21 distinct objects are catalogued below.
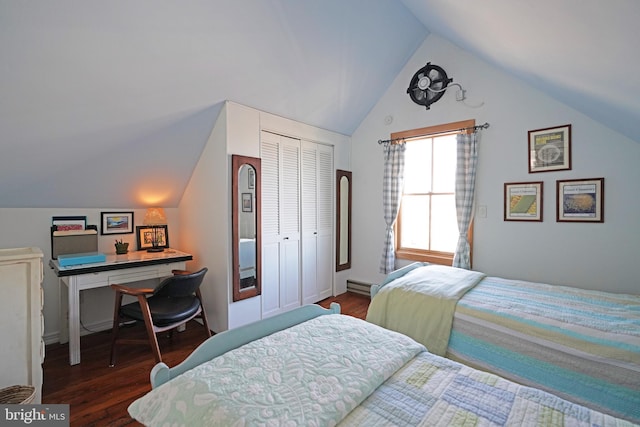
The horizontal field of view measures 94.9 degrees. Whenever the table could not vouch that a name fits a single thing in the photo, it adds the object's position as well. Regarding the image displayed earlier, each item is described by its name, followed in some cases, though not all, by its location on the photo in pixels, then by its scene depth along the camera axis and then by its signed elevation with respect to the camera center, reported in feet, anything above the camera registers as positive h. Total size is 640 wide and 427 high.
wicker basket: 5.10 -3.28
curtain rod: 10.31 +2.94
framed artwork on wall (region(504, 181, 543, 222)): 9.50 +0.28
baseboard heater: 13.44 -3.60
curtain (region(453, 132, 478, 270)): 10.45 +0.77
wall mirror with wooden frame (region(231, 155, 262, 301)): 9.29 -0.52
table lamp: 10.55 -0.46
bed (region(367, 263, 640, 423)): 4.73 -2.33
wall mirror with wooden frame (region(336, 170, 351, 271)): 13.34 -0.49
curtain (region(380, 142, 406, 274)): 12.24 +0.79
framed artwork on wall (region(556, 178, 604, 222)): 8.63 +0.29
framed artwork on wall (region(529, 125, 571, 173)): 9.00 +1.91
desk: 7.92 -1.89
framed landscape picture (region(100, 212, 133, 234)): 10.10 -0.45
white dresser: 5.38 -2.05
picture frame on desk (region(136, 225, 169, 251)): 10.81 -0.95
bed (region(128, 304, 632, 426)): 2.95 -2.00
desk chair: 7.64 -2.75
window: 11.43 +0.50
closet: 10.46 -0.48
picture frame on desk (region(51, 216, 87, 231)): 9.13 -0.40
